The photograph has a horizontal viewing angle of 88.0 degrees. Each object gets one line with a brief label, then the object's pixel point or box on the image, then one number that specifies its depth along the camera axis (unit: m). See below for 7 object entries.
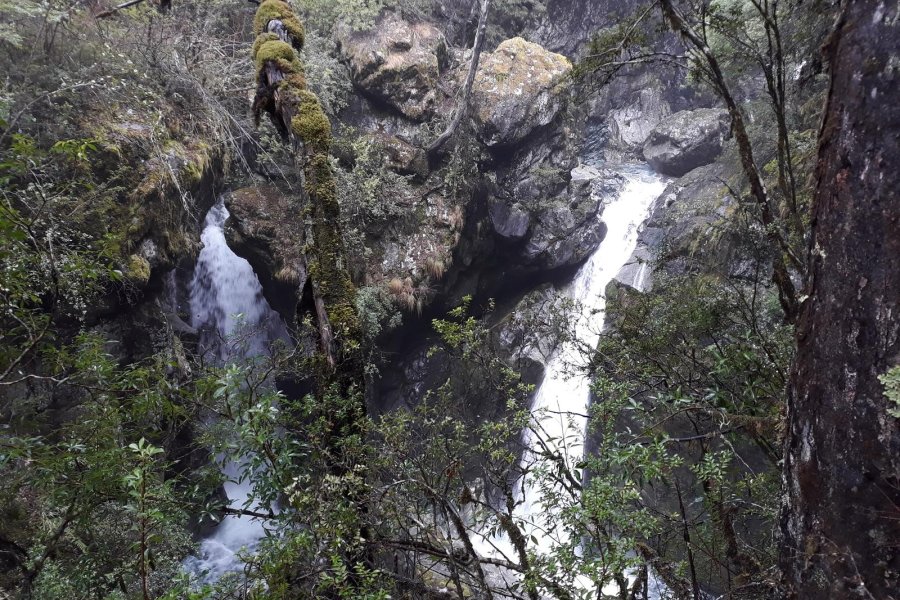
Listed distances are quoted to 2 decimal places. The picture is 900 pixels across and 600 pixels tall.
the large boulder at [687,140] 16.56
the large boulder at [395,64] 11.80
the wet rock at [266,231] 9.94
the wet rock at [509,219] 12.78
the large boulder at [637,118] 19.66
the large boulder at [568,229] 13.02
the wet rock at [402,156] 11.60
